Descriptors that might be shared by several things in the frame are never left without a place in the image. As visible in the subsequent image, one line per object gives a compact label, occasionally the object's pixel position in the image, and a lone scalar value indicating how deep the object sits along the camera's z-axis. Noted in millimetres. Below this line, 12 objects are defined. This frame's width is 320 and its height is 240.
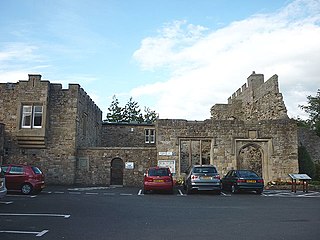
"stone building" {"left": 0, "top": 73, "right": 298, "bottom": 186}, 24469
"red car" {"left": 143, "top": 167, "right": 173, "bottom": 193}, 18375
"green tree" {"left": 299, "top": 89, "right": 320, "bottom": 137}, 39666
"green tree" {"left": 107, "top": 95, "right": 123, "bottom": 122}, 57625
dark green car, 18672
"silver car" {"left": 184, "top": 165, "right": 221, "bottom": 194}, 17812
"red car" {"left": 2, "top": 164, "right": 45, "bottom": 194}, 16859
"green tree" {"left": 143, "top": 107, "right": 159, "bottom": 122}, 60475
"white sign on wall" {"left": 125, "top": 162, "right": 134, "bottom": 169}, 24627
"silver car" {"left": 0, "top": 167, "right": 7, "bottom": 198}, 11914
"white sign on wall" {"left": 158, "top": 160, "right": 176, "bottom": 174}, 24527
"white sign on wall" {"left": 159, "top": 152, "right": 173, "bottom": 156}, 24734
